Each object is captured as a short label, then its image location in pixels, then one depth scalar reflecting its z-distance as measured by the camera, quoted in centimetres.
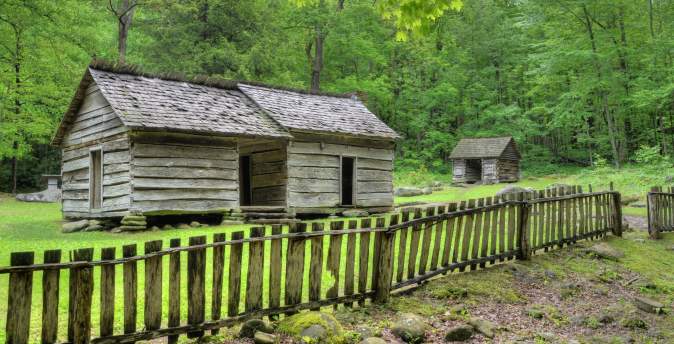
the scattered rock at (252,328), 522
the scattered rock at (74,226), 1476
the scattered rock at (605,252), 1020
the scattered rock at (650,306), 717
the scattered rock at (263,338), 499
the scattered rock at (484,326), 584
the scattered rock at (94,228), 1501
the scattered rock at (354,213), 1884
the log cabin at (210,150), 1491
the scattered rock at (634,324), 649
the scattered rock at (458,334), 559
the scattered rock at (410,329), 548
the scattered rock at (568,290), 770
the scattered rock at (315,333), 509
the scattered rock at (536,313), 663
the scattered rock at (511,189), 2330
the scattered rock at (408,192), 3058
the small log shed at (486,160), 3947
